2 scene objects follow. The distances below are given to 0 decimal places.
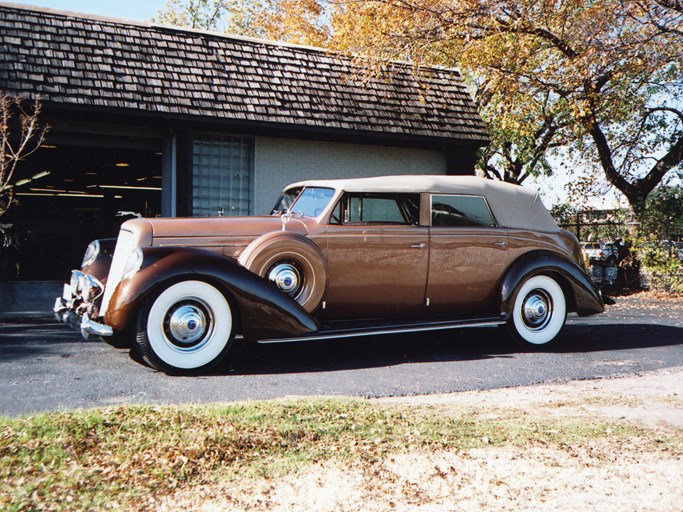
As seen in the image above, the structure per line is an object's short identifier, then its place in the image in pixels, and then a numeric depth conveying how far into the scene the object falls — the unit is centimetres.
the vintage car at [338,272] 584
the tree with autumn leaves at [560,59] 1364
